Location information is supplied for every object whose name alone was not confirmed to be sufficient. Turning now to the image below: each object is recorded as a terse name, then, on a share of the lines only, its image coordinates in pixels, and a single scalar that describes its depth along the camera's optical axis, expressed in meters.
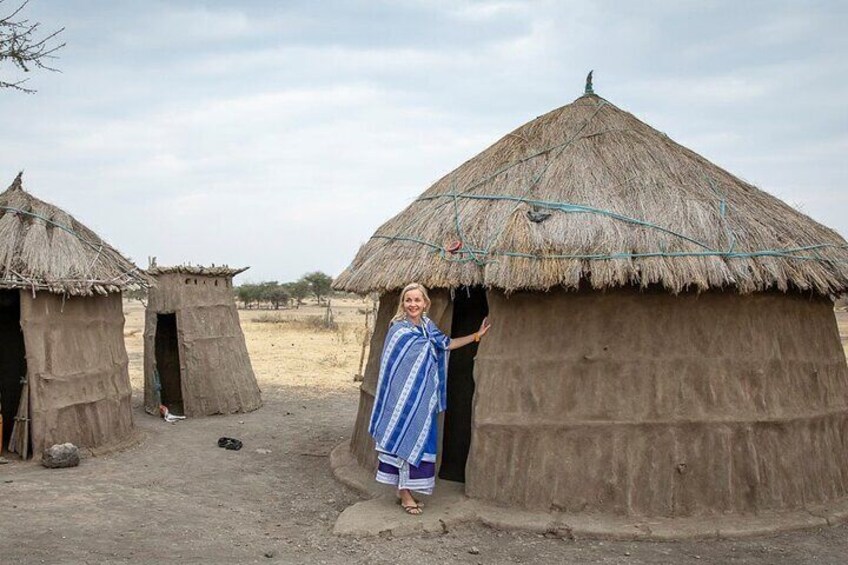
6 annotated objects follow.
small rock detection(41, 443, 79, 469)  7.77
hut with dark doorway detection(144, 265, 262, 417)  11.18
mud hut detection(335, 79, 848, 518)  5.94
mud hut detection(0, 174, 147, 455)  8.05
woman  5.91
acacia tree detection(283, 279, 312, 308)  50.36
